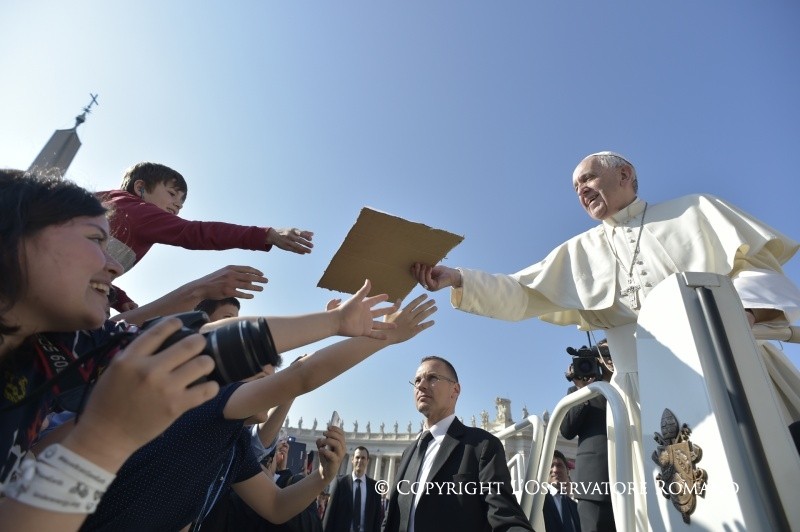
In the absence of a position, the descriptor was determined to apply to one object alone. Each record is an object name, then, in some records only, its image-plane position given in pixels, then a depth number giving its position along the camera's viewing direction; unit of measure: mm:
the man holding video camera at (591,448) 2893
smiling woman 812
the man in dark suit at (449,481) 2766
